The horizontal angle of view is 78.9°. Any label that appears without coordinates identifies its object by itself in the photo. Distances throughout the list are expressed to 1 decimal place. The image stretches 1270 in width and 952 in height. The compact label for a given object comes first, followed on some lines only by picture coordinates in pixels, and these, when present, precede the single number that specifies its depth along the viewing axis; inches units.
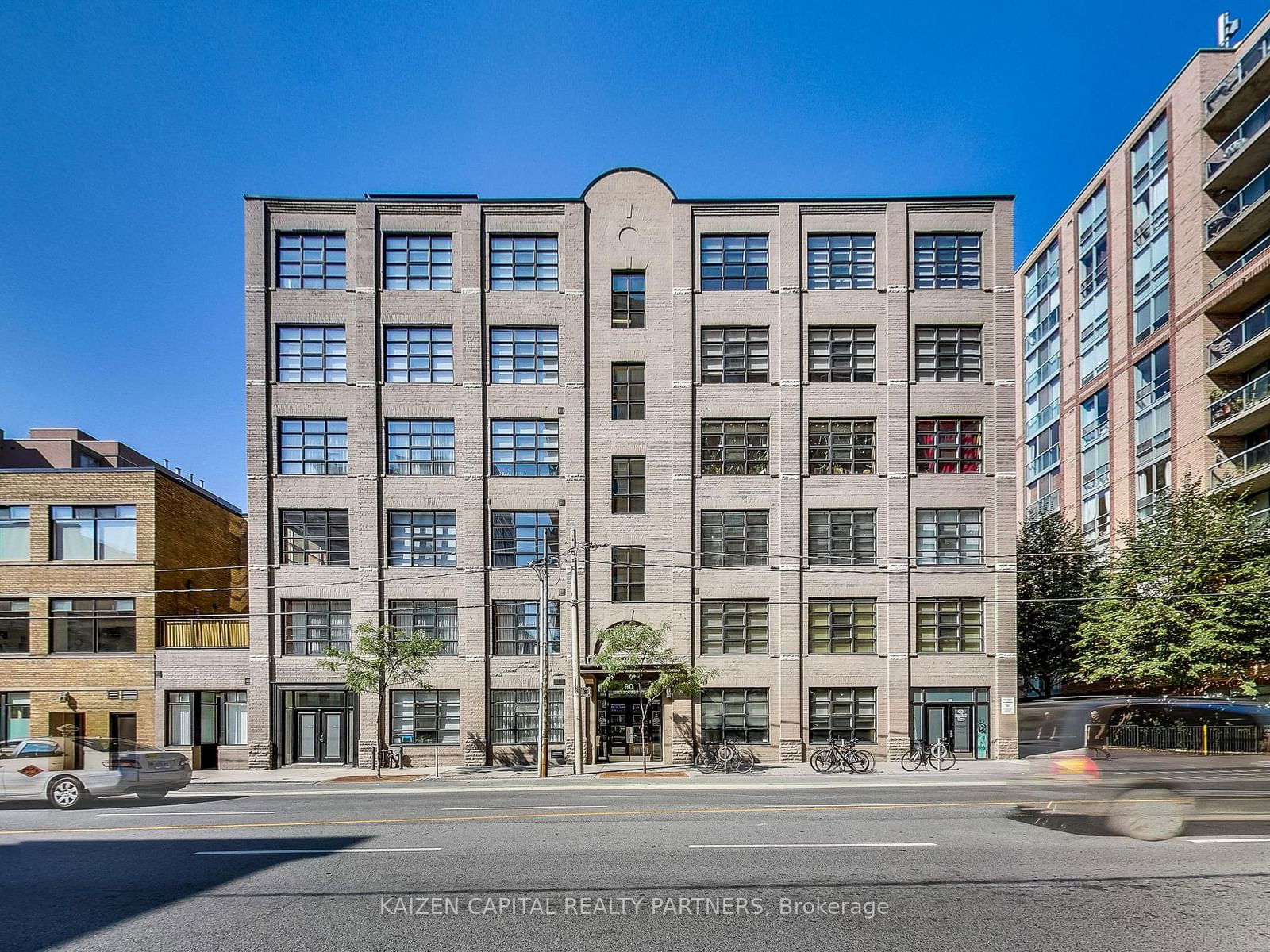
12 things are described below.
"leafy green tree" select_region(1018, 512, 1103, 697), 1491.1
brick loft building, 1125.1
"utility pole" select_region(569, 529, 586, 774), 1002.7
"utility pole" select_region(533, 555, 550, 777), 971.9
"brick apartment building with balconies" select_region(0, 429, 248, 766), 1133.7
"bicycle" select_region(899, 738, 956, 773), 1030.4
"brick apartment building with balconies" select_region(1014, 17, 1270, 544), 1326.3
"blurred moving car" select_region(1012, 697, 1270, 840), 486.3
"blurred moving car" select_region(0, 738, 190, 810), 670.5
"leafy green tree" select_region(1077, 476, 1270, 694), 1080.8
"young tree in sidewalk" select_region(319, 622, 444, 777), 1010.7
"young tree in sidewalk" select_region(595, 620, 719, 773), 1031.0
